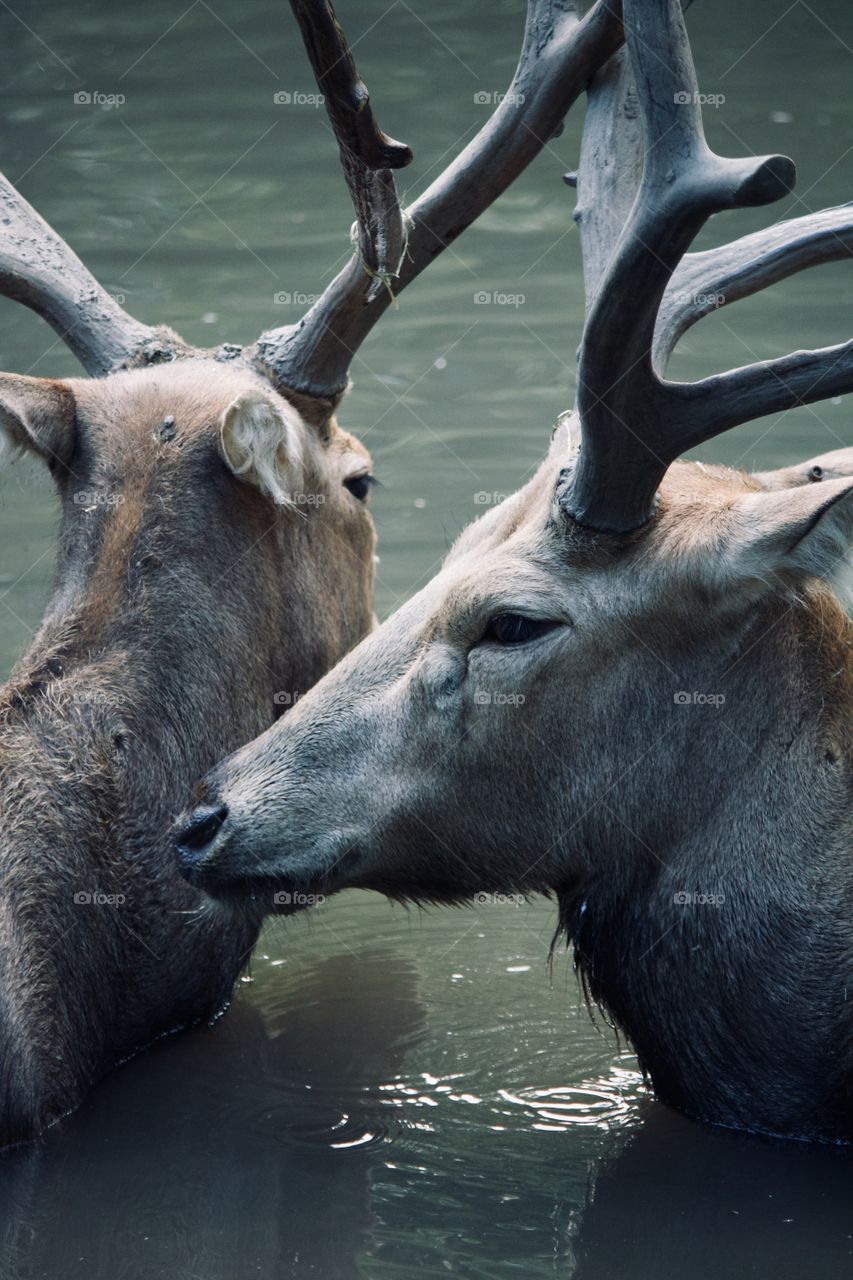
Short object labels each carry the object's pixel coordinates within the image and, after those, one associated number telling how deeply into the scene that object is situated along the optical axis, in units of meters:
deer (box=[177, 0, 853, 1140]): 7.98
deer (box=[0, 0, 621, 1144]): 9.15
